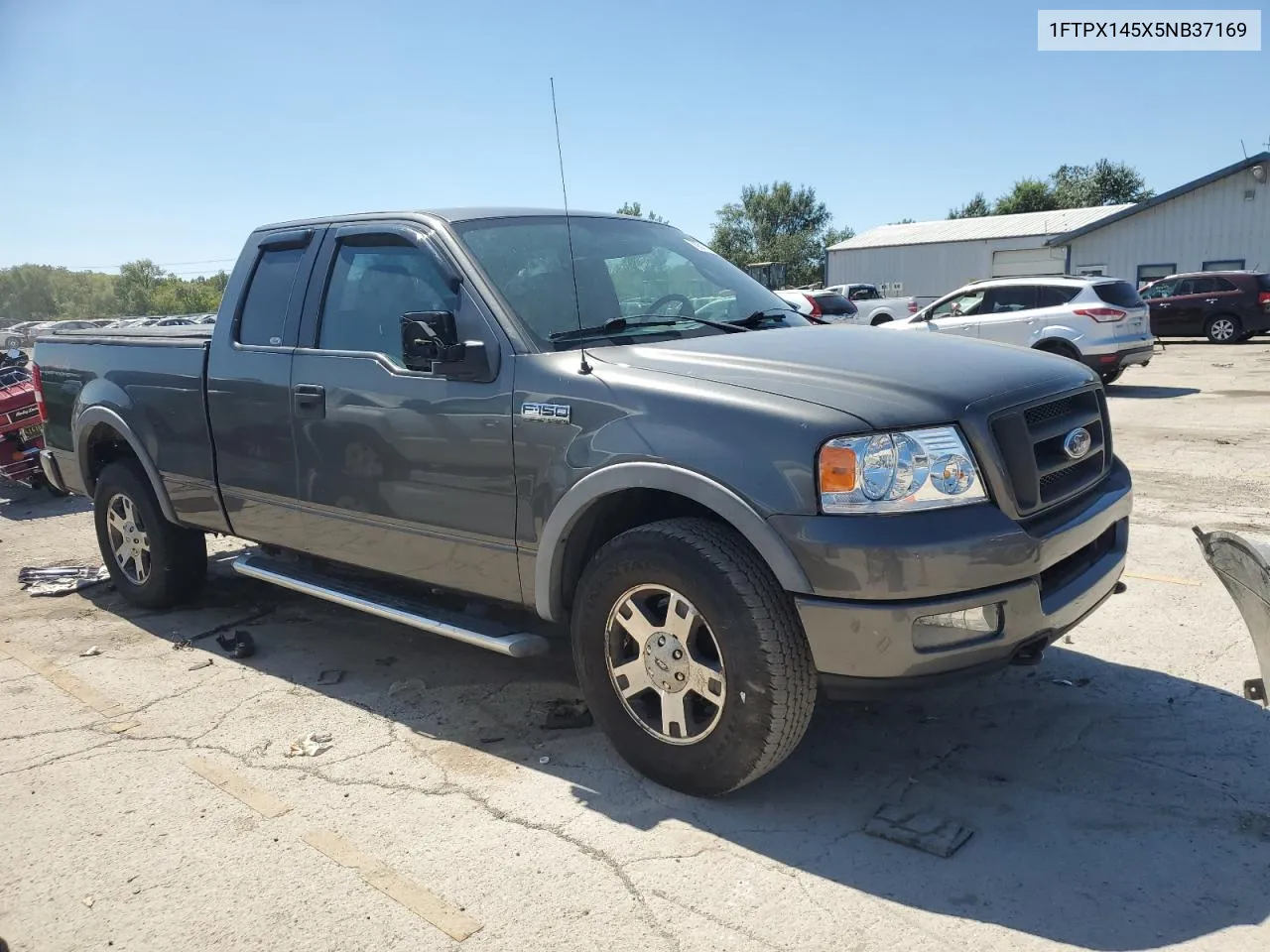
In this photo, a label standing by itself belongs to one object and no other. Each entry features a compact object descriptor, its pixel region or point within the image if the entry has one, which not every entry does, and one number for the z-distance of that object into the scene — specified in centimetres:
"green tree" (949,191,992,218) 9006
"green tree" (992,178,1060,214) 7707
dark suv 2141
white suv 1380
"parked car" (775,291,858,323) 2314
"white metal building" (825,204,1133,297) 4238
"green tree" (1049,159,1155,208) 7338
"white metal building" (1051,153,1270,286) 3062
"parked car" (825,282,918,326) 2439
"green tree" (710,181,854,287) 8544
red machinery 991
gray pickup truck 286
